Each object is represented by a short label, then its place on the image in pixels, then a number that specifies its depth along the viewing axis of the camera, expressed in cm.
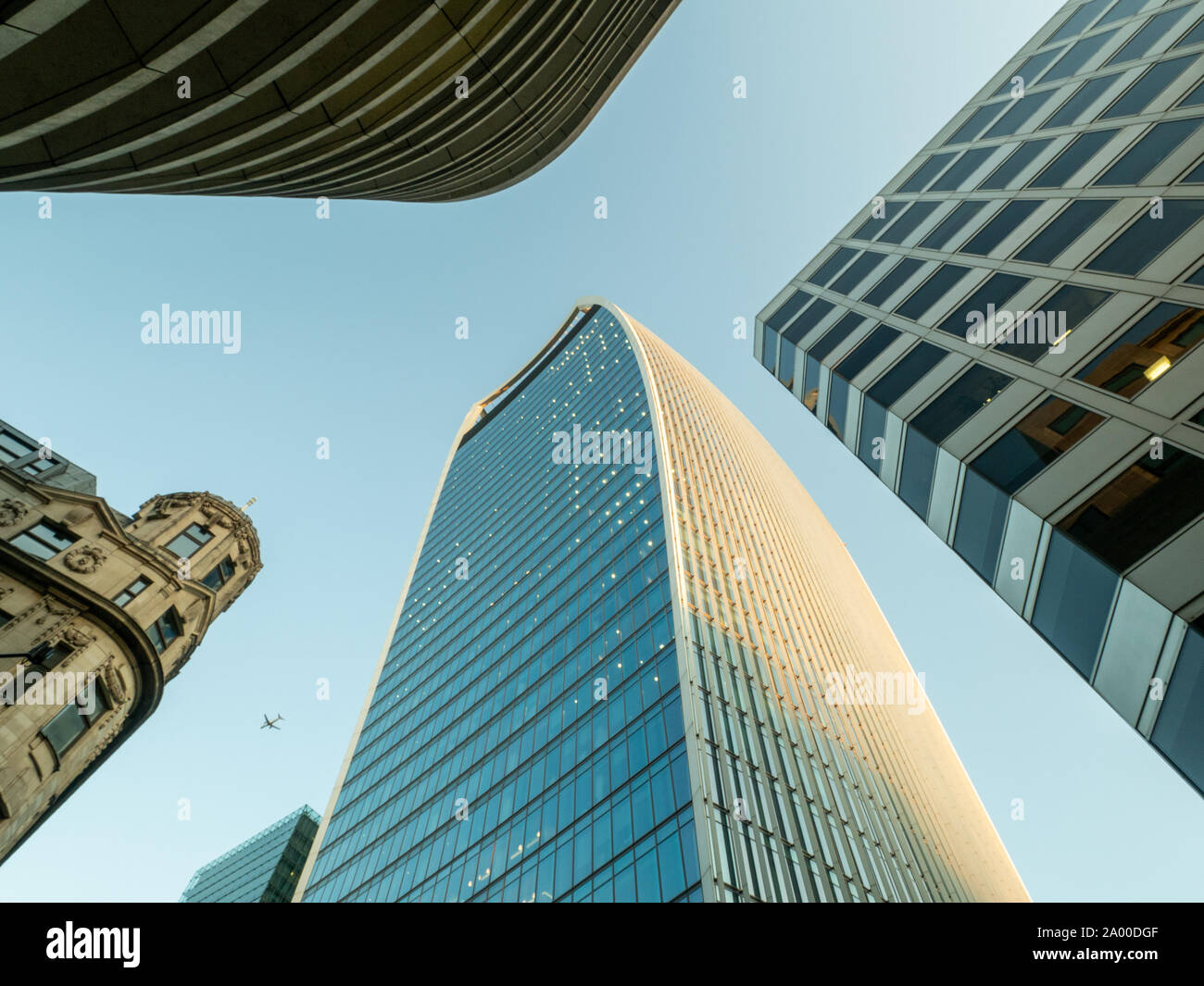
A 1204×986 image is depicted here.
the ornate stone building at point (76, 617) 2070
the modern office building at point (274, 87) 1092
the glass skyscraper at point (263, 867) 8131
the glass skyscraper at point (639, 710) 2878
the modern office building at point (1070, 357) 895
